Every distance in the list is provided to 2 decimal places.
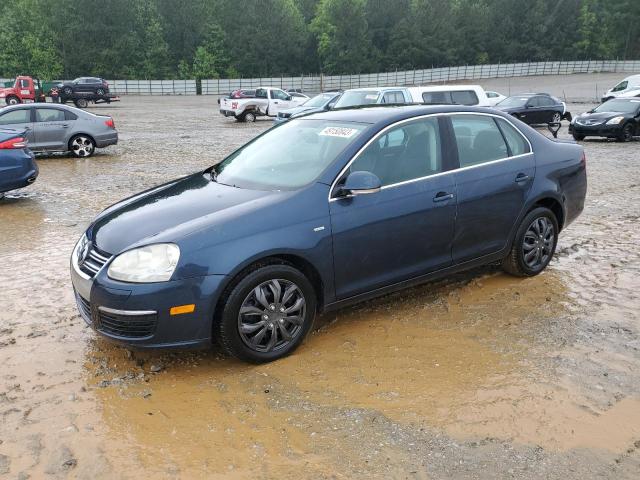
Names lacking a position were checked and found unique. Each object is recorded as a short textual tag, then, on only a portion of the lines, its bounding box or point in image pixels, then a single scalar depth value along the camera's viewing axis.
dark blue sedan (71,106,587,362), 3.86
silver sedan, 14.19
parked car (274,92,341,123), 20.97
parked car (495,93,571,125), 22.98
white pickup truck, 28.37
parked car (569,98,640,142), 18.30
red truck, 38.16
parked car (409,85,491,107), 16.30
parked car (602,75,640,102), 34.00
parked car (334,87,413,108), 16.25
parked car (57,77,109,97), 42.09
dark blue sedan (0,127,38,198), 9.38
